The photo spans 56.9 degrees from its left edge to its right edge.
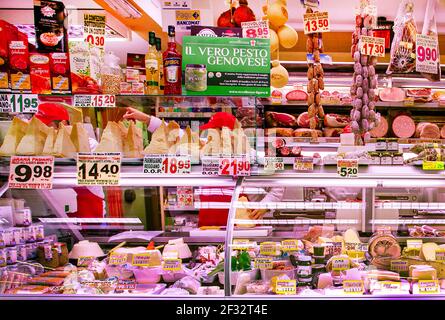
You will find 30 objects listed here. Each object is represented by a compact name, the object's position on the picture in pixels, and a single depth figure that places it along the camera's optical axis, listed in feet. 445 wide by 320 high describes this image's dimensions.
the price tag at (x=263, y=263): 8.39
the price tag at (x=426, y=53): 10.31
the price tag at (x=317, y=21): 10.07
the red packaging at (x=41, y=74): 7.74
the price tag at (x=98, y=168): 7.37
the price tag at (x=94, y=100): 7.40
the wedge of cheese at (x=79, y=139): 8.01
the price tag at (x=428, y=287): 7.41
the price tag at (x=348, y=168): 7.78
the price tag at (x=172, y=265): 8.40
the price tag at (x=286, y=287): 7.42
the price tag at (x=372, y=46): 9.79
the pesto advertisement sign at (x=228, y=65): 7.86
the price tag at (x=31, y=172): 7.42
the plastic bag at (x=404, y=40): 10.64
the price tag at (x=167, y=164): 7.47
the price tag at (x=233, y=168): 7.71
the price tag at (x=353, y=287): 7.30
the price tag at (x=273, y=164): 8.09
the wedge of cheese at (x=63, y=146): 7.78
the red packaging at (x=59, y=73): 7.77
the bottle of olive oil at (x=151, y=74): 8.06
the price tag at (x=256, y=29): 8.61
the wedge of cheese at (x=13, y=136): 7.75
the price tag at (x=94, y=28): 8.28
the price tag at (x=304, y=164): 8.13
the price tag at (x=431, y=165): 7.98
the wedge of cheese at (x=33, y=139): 7.70
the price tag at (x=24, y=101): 7.62
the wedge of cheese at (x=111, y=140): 7.82
